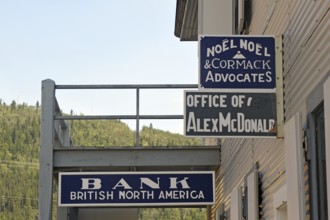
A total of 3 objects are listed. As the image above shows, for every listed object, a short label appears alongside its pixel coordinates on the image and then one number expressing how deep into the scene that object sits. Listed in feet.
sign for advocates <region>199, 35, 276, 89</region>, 24.82
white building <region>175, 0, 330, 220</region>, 20.65
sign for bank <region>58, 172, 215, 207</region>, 40.88
